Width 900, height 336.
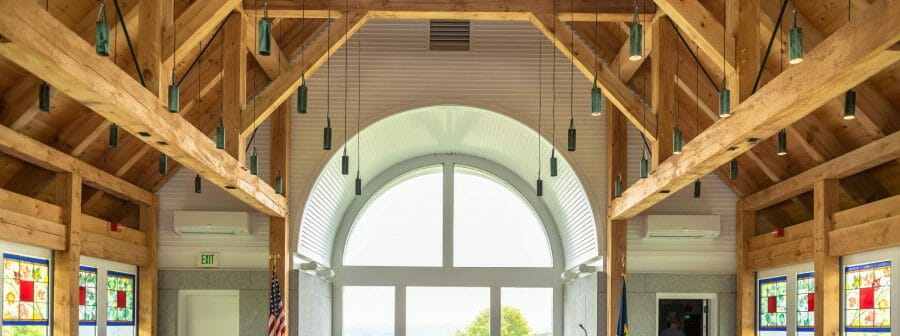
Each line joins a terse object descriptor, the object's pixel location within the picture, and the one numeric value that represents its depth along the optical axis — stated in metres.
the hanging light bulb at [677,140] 8.94
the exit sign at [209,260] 13.10
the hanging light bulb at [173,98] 7.47
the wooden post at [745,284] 12.82
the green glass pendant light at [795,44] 5.93
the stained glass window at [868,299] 9.36
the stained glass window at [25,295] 9.38
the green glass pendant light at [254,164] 10.23
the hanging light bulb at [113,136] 9.29
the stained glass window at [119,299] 12.07
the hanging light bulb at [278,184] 11.63
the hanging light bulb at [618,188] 11.59
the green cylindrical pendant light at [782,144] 9.26
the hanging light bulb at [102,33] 5.75
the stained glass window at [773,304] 11.98
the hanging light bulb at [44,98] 7.56
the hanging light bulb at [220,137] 8.79
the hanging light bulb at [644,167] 10.24
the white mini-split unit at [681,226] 12.66
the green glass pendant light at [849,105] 7.43
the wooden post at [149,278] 12.87
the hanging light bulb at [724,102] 7.41
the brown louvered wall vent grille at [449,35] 13.02
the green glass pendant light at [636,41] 6.76
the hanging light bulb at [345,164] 9.95
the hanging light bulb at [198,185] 11.83
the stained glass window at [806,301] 11.09
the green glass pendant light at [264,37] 6.79
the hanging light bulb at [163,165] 10.63
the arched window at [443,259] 15.62
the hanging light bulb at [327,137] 9.31
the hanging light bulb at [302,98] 8.04
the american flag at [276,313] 12.20
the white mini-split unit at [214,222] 12.67
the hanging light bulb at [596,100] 8.38
